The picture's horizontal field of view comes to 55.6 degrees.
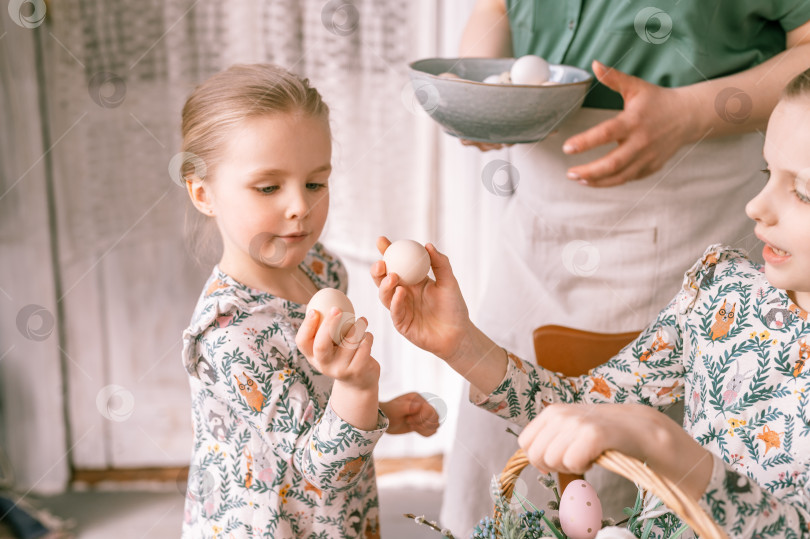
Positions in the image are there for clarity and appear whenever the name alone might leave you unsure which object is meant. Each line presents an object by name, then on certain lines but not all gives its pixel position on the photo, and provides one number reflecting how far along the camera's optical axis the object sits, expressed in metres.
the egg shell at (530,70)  1.19
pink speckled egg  0.82
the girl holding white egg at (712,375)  0.70
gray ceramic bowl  1.06
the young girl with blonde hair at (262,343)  0.91
